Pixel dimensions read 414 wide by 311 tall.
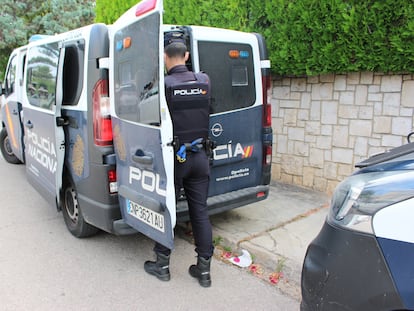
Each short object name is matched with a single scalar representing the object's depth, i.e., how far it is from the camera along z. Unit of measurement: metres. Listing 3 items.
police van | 2.86
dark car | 1.60
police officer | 2.96
